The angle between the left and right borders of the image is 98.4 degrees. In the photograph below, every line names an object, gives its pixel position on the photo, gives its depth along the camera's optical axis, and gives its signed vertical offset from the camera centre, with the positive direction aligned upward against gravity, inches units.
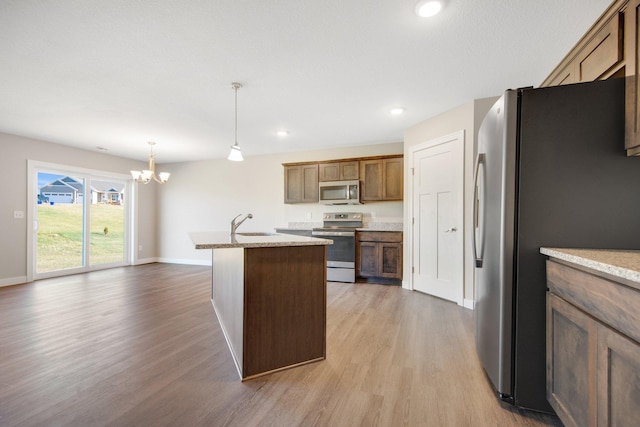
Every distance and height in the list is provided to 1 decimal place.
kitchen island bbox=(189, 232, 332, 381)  70.0 -23.8
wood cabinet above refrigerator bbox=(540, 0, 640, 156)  51.1 +39.5
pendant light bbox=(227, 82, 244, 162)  108.6 +24.5
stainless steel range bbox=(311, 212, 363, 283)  177.3 -25.8
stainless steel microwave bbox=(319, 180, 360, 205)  187.5 +14.6
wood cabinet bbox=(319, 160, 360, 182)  190.2 +30.0
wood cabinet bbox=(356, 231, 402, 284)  169.0 -25.7
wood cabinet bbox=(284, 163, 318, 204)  203.9 +22.4
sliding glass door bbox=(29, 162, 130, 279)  186.2 -6.3
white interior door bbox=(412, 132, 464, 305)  129.0 -1.7
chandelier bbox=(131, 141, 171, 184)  165.8 +23.0
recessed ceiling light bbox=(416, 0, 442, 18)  65.2 +50.1
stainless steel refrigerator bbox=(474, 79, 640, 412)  52.9 +3.4
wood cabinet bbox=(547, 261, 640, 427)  34.9 -20.1
